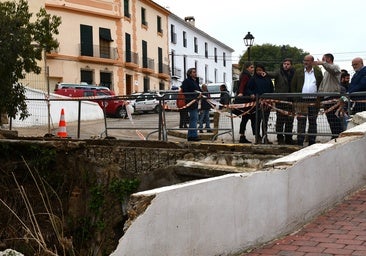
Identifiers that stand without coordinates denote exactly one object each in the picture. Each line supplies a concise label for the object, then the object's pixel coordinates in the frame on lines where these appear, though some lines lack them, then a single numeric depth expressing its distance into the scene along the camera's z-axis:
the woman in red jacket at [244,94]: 10.73
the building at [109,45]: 38.56
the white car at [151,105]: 11.46
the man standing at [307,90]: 9.59
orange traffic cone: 13.57
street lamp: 21.59
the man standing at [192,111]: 11.53
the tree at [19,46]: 12.16
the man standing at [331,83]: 9.45
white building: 53.09
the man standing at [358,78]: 9.46
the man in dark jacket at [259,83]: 10.99
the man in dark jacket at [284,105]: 9.92
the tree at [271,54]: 74.16
